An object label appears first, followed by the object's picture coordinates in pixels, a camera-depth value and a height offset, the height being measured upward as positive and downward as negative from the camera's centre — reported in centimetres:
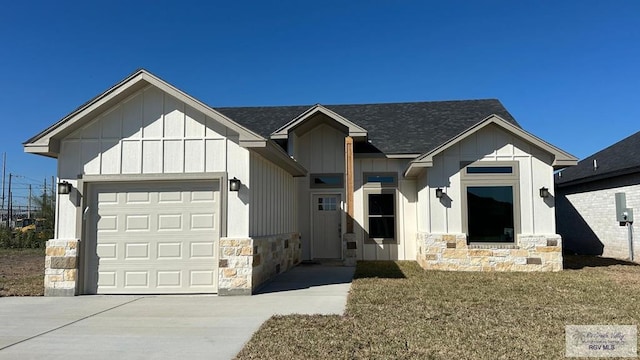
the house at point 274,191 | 814 +51
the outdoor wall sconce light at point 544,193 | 1069 +46
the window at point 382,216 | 1336 -10
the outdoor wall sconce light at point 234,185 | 802 +52
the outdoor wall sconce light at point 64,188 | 818 +50
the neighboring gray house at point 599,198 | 1321 +46
